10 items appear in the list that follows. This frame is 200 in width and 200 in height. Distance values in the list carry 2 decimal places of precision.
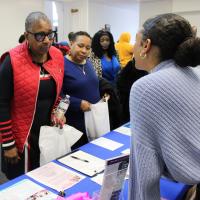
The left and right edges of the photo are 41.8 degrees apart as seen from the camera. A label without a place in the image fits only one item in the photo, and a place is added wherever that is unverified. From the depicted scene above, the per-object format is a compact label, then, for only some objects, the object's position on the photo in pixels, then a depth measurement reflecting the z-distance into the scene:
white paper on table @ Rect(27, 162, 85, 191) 1.23
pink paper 1.06
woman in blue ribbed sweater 0.80
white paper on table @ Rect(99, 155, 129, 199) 0.95
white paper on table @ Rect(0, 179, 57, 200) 1.13
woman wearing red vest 1.51
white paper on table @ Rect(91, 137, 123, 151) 1.65
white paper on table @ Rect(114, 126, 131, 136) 1.90
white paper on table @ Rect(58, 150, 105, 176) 1.36
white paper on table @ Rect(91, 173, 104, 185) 1.27
